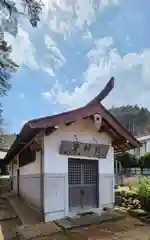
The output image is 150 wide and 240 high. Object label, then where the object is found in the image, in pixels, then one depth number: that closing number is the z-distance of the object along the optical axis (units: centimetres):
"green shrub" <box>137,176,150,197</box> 687
